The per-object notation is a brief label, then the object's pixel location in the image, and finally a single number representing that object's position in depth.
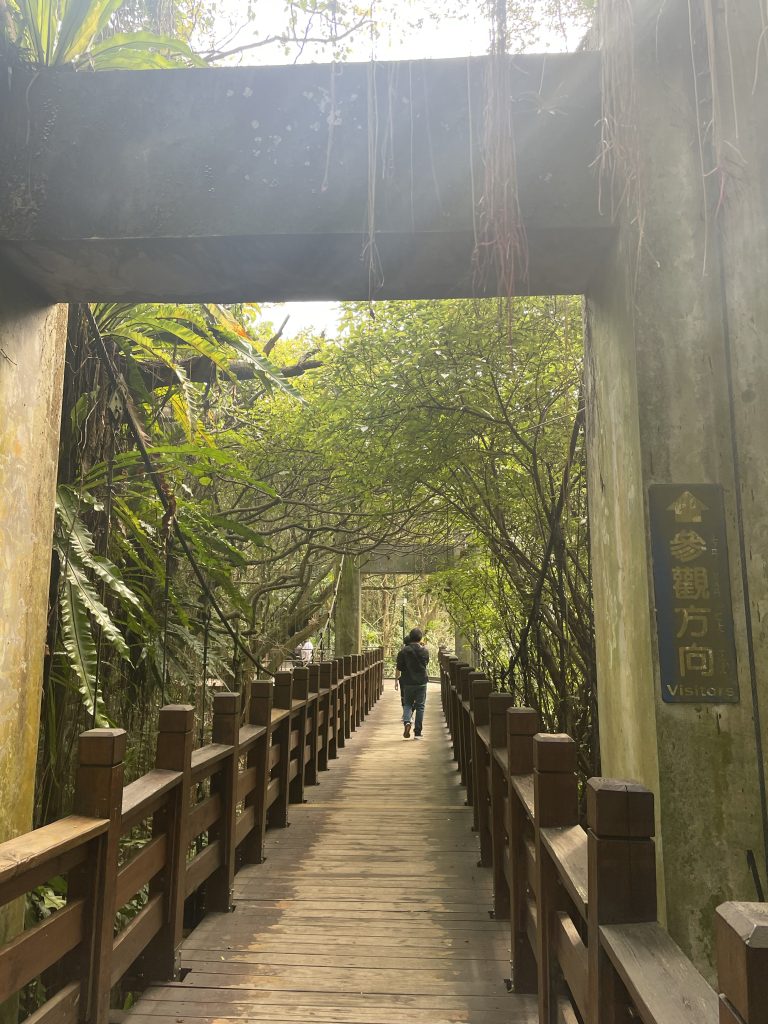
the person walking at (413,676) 9.79
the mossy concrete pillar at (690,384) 2.03
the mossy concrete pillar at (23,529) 2.52
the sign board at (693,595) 2.06
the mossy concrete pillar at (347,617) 13.15
